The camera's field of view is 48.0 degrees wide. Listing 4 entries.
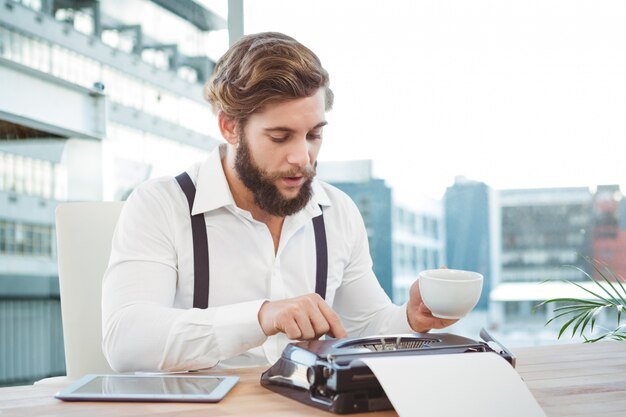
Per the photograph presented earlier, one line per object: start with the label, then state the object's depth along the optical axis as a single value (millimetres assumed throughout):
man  1347
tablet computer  928
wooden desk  882
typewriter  862
